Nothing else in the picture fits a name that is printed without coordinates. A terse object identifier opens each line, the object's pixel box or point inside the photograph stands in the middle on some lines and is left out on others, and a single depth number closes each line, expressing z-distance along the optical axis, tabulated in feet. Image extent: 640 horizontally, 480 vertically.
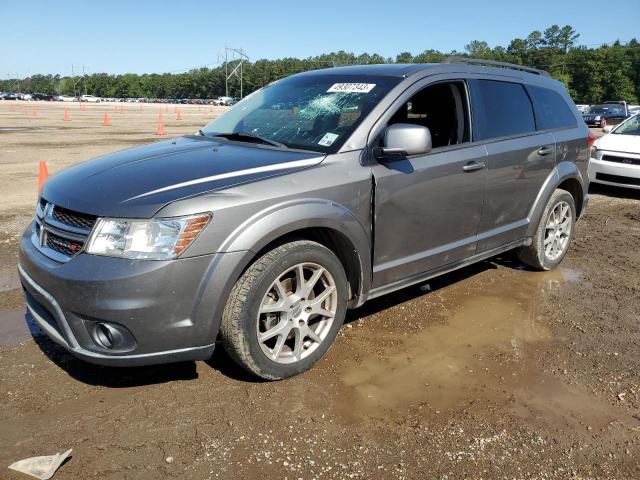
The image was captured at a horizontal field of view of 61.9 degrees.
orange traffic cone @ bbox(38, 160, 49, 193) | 22.41
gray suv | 8.65
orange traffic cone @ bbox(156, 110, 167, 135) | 68.57
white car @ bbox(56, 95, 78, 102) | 404.16
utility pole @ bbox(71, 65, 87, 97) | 552.70
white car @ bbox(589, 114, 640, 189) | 30.89
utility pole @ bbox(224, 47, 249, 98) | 454.27
